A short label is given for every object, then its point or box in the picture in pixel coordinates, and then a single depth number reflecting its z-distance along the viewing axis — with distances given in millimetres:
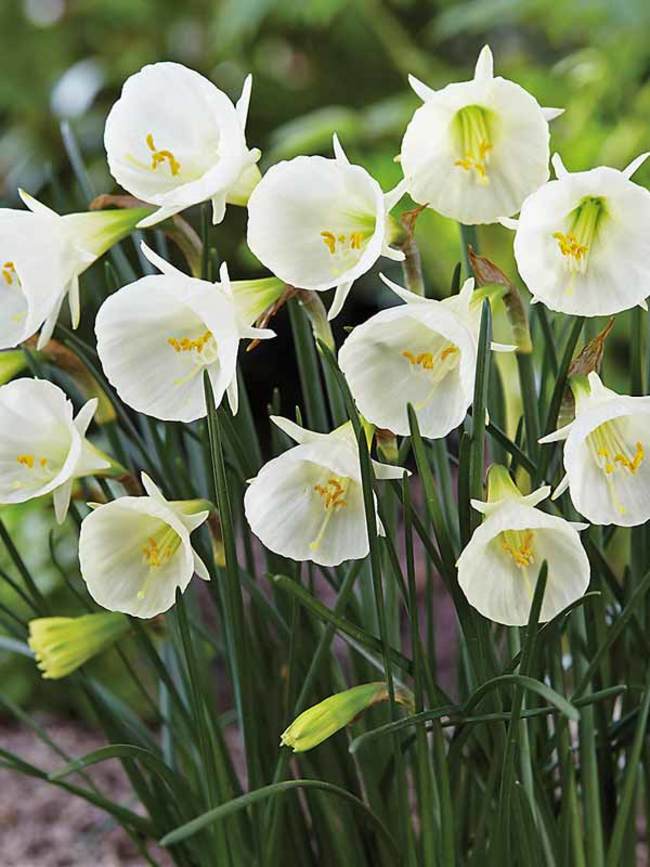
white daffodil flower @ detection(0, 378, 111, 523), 699
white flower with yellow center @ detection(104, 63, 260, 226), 703
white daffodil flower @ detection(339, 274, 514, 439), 665
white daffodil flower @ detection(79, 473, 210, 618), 693
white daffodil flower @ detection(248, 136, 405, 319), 675
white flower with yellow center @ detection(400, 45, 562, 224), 678
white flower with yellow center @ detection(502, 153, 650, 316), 668
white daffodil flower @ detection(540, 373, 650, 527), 666
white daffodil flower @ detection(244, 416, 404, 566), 683
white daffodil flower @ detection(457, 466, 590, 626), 674
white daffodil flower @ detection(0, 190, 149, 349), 692
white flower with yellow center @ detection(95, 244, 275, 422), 670
